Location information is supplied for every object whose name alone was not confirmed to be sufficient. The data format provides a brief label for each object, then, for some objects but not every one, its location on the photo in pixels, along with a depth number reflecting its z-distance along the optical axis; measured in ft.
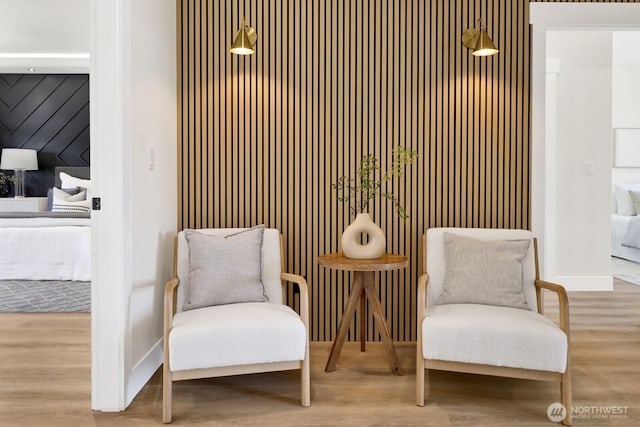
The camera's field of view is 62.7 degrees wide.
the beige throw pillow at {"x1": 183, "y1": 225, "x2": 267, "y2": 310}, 9.39
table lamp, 23.18
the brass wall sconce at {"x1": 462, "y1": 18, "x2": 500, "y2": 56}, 10.28
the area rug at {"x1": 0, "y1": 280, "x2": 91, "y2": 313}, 14.64
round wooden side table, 9.37
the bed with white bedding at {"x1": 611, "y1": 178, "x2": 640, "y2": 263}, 23.31
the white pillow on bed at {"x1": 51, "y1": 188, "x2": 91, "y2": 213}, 21.65
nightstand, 23.72
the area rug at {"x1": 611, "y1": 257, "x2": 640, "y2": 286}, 19.83
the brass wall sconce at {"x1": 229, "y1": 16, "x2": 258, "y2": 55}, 10.25
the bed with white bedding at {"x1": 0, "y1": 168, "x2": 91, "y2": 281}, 17.93
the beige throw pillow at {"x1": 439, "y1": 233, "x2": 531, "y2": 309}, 9.36
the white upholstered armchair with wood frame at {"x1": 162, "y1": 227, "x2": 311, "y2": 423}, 7.84
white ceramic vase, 9.91
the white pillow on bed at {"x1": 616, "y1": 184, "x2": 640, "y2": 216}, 25.00
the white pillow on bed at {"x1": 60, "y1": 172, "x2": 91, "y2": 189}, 23.17
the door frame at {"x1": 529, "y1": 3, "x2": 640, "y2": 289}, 11.21
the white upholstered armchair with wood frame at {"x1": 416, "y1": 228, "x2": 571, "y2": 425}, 7.84
